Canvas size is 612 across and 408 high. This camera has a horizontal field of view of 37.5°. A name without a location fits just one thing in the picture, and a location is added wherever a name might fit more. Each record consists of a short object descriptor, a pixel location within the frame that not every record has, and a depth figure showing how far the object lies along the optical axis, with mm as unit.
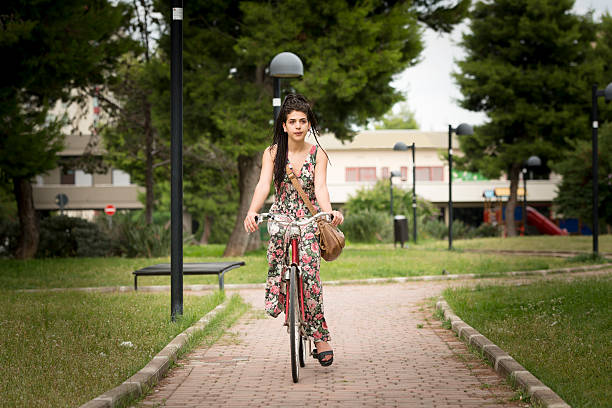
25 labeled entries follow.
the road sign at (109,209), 55653
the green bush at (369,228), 38250
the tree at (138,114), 26641
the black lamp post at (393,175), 41806
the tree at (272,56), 23969
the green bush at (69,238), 26672
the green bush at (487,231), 44656
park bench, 13610
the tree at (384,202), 44281
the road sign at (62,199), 48569
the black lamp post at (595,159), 19203
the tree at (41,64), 20656
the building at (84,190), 64875
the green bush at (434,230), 42062
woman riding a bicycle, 7121
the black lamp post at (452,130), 26828
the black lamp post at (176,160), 10180
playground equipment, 50544
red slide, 51031
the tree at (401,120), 90938
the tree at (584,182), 35781
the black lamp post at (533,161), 38688
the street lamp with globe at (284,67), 13211
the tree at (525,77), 41219
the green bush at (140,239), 26156
